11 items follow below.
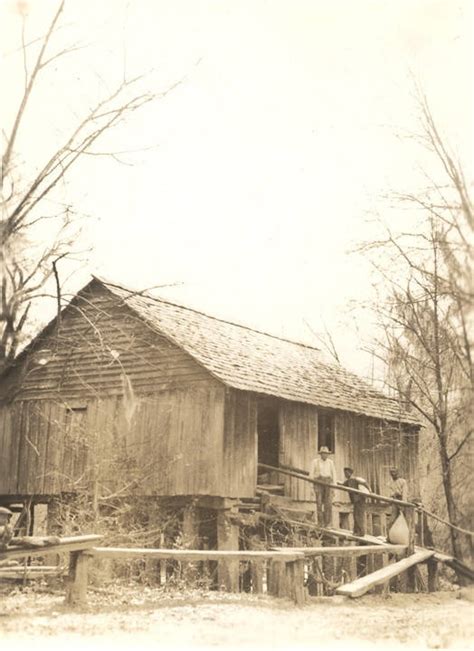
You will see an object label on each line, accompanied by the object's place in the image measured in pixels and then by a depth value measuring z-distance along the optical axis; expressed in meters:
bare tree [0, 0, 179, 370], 13.17
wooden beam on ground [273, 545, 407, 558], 11.79
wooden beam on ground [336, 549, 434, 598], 11.08
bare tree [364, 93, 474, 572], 11.25
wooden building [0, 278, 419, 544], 16.67
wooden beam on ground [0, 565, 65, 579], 11.47
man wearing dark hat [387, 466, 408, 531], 17.20
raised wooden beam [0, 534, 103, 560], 8.93
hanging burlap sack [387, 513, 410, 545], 15.39
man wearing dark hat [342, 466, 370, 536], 15.39
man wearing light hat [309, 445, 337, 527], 16.06
